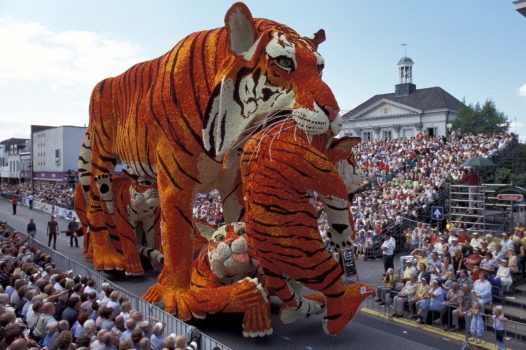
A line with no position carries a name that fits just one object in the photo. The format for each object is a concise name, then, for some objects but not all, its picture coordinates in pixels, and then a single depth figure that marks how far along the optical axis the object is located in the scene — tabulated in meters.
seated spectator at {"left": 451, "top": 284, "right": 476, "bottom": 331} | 9.43
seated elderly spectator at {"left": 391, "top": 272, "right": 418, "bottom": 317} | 10.73
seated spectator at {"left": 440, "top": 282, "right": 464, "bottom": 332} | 9.63
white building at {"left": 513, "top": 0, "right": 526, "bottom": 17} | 14.63
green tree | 53.22
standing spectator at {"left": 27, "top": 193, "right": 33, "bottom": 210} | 35.88
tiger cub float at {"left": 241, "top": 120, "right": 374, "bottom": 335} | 7.12
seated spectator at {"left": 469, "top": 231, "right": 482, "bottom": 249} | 12.36
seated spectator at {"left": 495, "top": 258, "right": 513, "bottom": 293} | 10.37
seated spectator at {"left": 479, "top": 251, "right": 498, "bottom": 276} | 10.61
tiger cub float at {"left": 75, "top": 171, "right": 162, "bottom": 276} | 11.69
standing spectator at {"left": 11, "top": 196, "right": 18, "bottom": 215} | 31.65
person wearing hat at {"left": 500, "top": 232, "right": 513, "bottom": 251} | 11.36
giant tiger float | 7.15
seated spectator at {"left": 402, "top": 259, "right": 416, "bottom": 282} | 11.14
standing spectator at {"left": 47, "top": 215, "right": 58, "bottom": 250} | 18.09
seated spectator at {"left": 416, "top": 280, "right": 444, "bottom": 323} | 9.91
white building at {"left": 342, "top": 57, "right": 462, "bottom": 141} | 53.97
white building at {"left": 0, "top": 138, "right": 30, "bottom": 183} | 68.50
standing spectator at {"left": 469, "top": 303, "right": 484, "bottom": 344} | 8.95
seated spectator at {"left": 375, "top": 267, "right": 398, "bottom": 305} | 11.58
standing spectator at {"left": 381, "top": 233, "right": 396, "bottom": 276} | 13.41
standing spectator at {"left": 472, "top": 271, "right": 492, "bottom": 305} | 9.49
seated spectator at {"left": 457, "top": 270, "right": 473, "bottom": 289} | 9.93
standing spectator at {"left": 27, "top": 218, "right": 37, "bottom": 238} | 19.73
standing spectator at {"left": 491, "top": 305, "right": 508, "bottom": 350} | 8.32
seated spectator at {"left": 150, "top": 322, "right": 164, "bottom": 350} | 6.54
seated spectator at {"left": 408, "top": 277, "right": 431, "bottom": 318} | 10.23
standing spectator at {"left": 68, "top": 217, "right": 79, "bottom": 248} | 18.23
